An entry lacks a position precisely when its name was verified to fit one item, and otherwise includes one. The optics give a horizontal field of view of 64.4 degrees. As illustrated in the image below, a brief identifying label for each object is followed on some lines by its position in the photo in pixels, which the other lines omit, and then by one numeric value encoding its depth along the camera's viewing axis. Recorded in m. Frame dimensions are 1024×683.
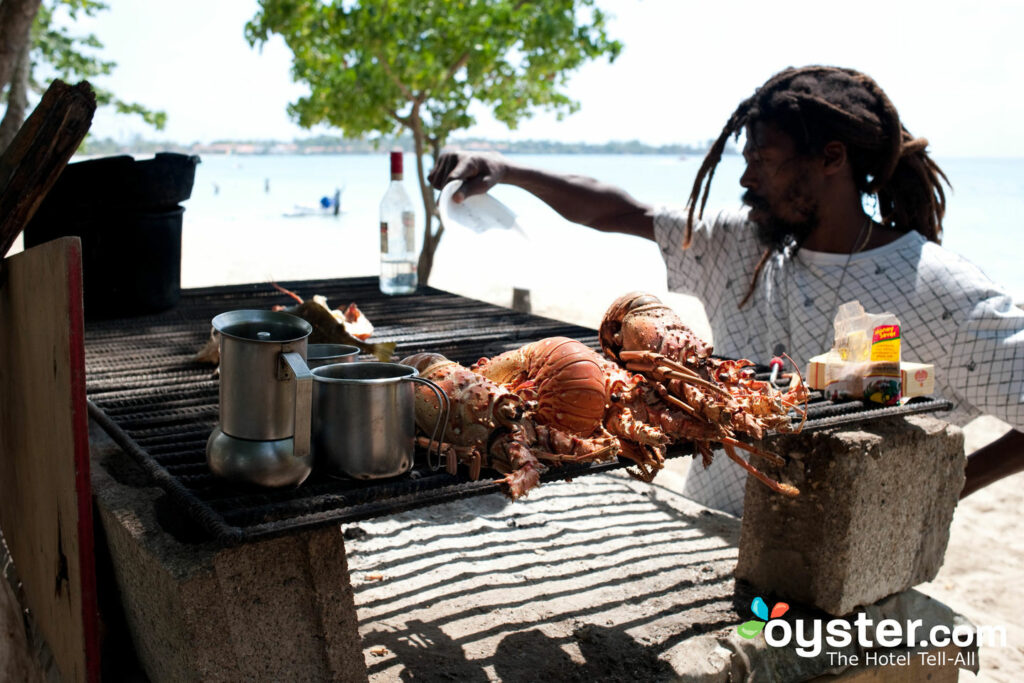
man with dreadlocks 3.08
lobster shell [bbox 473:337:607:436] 1.94
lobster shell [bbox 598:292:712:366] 2.20
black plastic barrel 3.23
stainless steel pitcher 1.50
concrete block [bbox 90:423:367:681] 1.51
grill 1.49
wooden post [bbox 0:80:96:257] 1.88
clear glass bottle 3.96
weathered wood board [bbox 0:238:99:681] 1.63
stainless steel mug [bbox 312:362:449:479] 1.57
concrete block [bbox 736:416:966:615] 2.52
